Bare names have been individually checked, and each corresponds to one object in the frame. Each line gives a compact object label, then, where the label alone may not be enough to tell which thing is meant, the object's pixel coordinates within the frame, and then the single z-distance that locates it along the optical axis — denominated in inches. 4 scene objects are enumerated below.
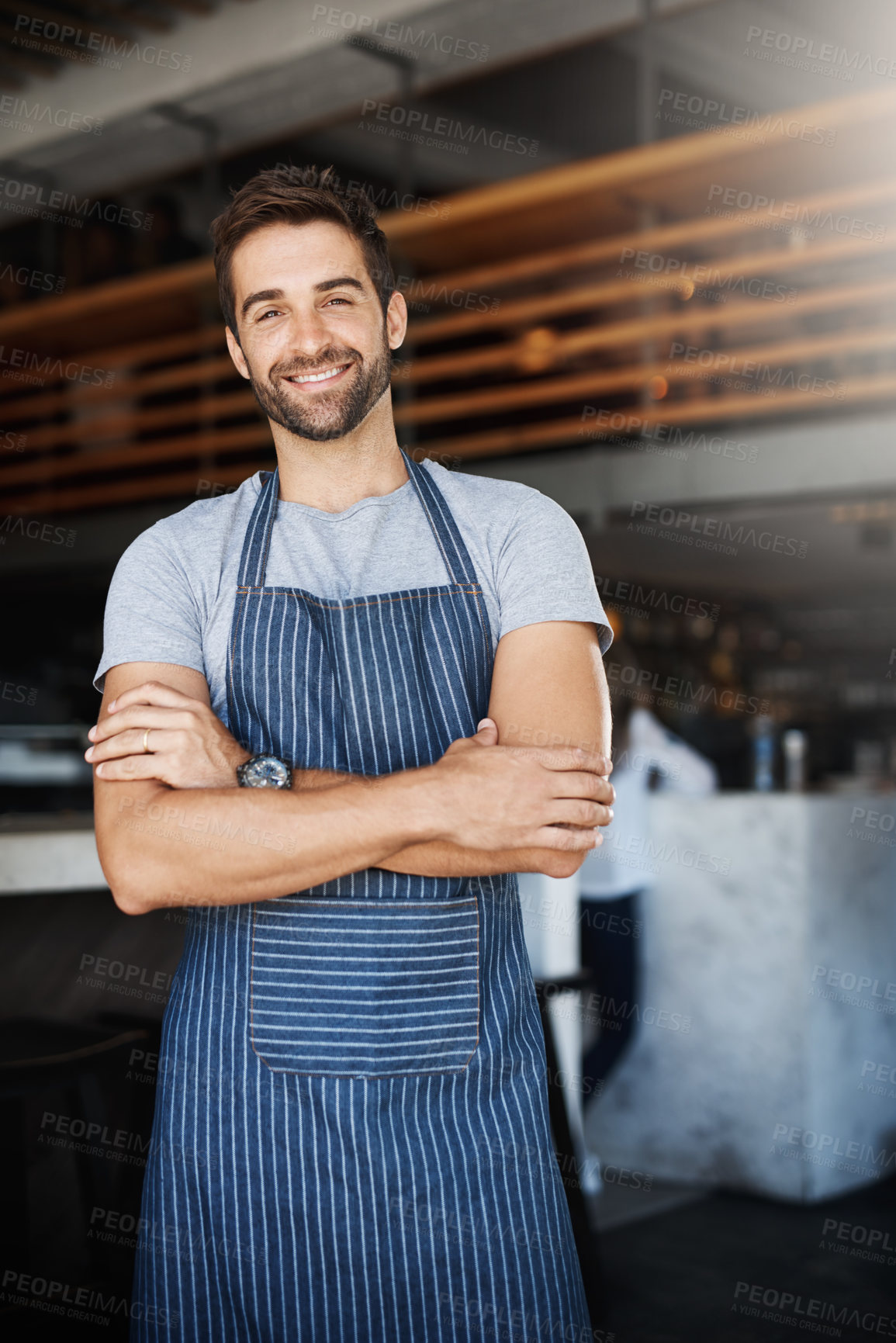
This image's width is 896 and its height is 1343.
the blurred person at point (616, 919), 148.3
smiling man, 47.8
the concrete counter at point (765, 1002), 140.7
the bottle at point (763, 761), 174.7
